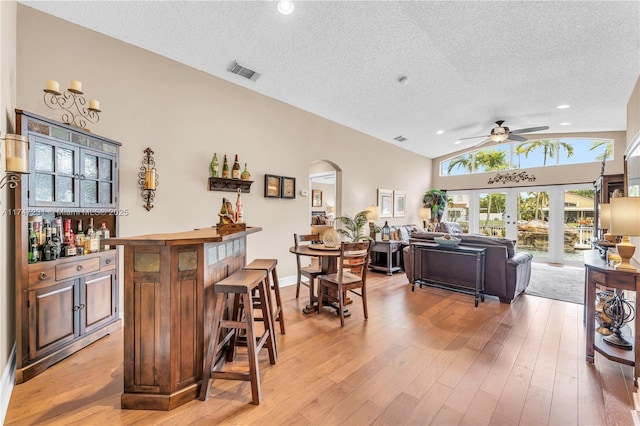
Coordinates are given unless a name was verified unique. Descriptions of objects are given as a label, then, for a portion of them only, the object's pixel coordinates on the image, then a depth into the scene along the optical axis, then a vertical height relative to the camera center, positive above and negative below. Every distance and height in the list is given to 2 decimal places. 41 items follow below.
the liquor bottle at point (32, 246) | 2.11 -0.29
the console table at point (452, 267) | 3.87 -0.92
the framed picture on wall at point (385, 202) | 6.73 +0.18
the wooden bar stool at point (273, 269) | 2.31 -0.54
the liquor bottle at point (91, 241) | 2.53 -0.31
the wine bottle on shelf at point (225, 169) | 3.75 +0.55
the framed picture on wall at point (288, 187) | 4.61 +0.38
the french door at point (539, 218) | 6.58 -0.21
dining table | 3.21 -0.66
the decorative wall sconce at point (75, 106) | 2.54 +1.00
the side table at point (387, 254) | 5.48 -0.95
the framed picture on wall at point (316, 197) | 10.23 +0.46
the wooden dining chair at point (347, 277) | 3.03 -0.81
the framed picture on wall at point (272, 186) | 4.37 +0.37
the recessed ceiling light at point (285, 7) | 2.53 +1.92
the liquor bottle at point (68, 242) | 2.36 -0.30
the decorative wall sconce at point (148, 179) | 3.09 +0.35
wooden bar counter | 1.74 -0.73
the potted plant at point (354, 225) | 5.49 -0.33
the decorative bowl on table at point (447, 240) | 4.07 -0.47
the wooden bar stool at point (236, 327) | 1.80 -0.83
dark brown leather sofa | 3.71 -0.83
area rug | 4.14 -1.31
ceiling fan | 5.35 +1.49
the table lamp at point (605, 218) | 2.91 -0.09
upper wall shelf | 3.72 +0.35
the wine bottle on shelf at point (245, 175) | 3.97 +0.50
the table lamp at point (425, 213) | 7.77 -0.11
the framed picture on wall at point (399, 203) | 7.23 +0.17
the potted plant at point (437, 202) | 8.04 +0.22
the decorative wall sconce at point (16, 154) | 1.52 +0.31
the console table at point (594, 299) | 2.05 -0.76
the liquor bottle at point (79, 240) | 2.46 -0.29
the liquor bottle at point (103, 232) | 2.68 -0.23
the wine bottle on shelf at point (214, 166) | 3.68 +0.58
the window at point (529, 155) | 6.46 +1.45
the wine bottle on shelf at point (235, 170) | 3.88 +0.56
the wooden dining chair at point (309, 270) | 3.42 -0.81
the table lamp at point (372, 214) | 6.07 -0.11
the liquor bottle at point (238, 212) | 2.41 -0.03
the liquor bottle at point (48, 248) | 2.19 -0.32
